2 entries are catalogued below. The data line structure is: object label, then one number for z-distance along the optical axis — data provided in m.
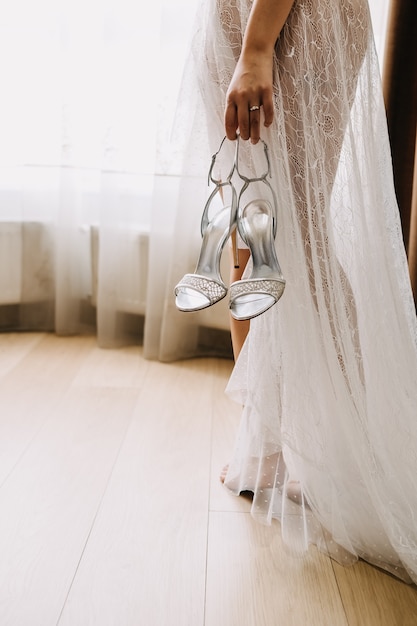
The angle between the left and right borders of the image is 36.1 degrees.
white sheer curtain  1.93
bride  0.98
